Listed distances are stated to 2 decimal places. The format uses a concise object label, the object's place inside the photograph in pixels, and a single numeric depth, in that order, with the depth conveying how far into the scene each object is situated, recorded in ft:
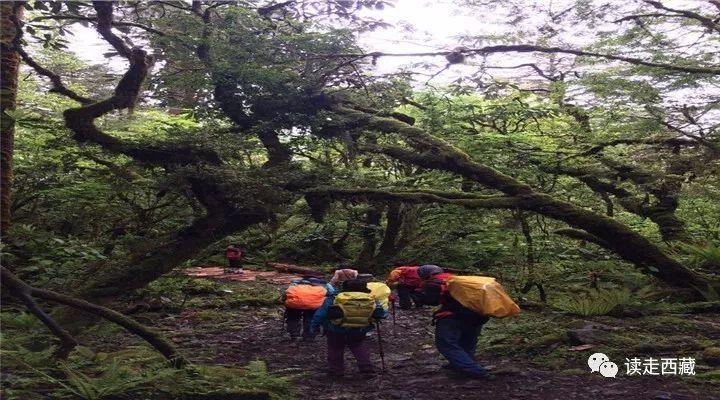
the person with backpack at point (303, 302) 29.48
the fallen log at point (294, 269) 51.13
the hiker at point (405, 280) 36.55
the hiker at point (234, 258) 55.01
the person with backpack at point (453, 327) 22.44
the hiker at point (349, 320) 22.70
